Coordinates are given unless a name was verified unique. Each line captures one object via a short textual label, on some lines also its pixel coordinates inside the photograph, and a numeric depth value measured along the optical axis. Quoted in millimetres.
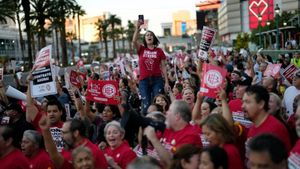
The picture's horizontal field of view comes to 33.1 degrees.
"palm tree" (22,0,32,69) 34766
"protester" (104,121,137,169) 5355
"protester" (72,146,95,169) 4875
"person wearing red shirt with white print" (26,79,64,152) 6828
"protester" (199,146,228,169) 4094
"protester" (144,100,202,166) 5066
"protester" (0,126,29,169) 5164
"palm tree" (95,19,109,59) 91231
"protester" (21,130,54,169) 5375
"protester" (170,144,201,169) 4340
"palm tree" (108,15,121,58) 89062
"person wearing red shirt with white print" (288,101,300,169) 4266
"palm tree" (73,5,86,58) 65219
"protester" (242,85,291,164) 4875
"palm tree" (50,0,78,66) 47331
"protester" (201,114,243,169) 4652
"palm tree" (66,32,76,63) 103594
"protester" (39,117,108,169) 5137
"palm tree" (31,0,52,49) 41750
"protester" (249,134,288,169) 3811
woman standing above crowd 9719
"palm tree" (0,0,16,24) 46925
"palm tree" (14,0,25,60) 38869
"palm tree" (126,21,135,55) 115938
